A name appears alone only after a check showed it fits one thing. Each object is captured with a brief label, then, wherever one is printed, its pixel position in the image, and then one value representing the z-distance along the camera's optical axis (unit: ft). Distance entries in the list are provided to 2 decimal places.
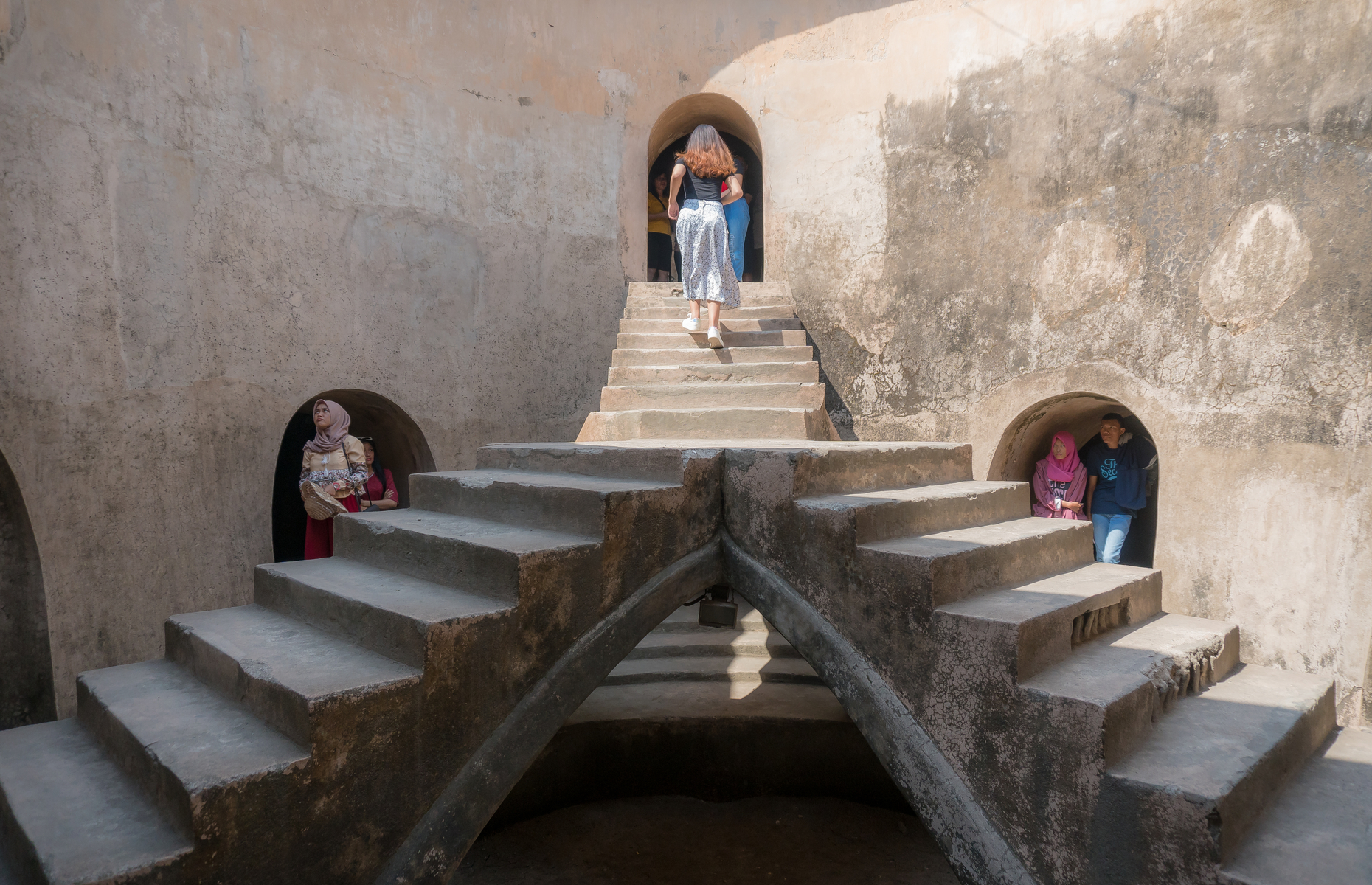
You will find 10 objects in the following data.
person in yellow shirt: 27.76
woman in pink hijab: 20.06
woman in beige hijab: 17.58
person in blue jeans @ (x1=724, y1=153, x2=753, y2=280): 24.20
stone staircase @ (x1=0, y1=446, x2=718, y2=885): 6.74
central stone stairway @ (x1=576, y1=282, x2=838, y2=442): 15.43
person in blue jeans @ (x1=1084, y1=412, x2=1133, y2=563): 20.04
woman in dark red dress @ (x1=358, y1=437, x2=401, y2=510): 19.19
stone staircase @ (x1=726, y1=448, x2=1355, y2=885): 7.04
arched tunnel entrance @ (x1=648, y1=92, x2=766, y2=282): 24.63
